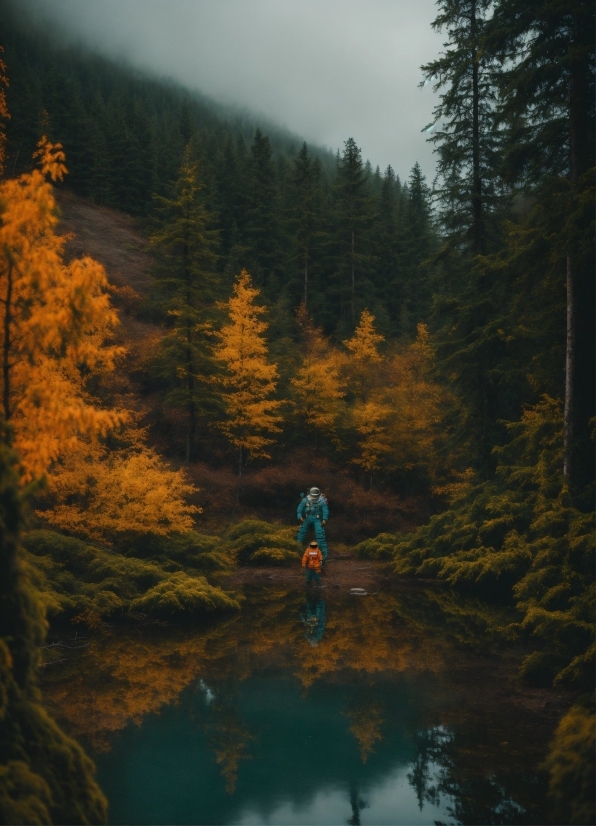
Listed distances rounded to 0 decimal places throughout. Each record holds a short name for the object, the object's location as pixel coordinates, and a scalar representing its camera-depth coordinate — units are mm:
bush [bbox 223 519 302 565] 20672
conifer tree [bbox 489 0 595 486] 11039
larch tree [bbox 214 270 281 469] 25625
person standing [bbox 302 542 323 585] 18047
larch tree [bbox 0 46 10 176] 9938
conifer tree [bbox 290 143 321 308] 43875
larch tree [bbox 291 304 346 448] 27797
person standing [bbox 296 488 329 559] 20078
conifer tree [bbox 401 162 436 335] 47375
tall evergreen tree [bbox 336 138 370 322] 43406
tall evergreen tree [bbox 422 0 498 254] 18750
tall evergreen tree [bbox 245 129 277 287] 47250
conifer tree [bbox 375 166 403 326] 49531
